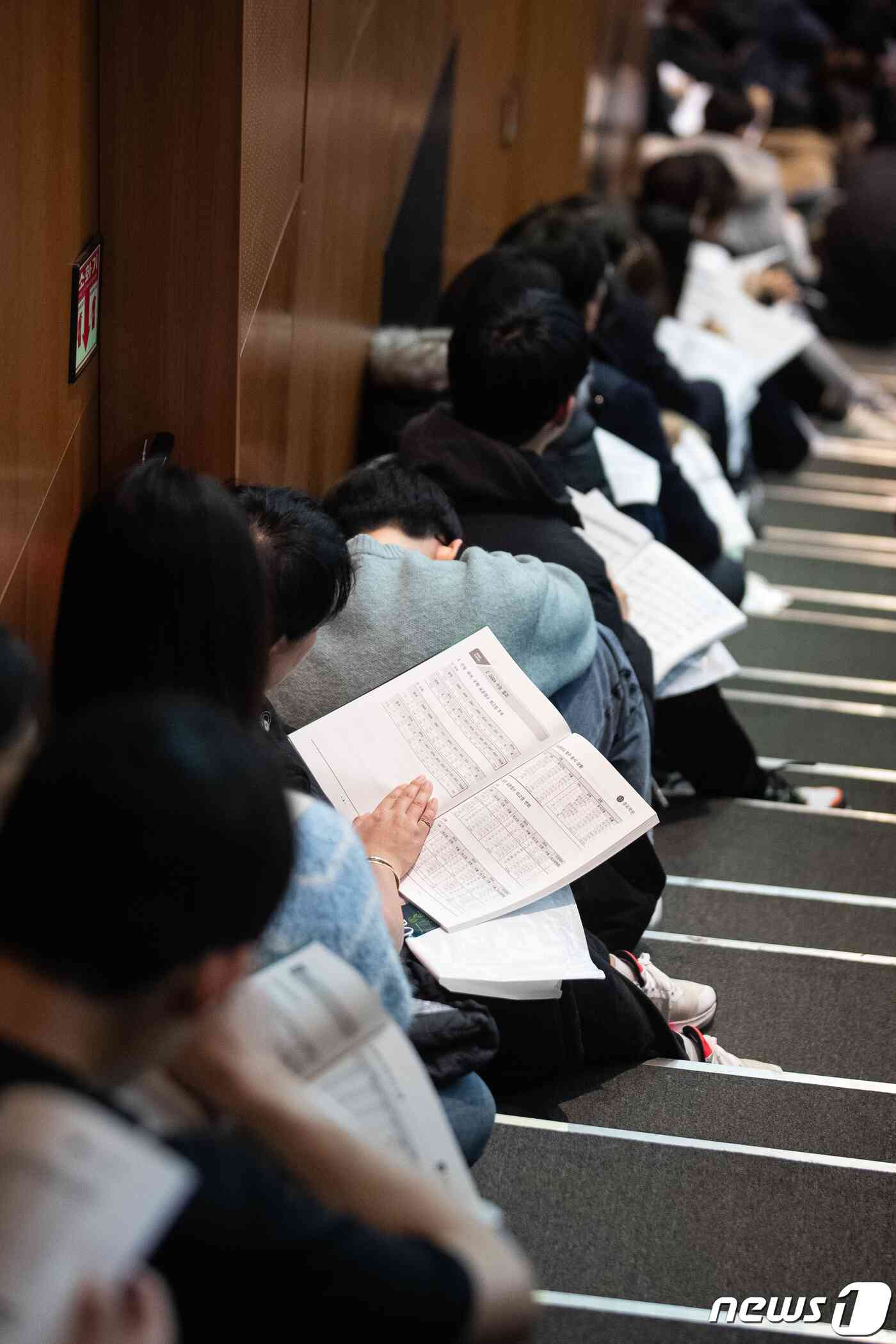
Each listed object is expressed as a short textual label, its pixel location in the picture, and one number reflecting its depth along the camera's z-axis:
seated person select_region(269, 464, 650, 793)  5.08
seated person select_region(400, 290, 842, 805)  5.49
